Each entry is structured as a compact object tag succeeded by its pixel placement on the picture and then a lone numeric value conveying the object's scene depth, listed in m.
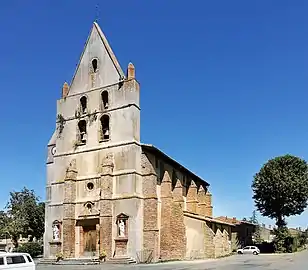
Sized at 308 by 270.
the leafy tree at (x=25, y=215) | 39.51
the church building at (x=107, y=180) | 26.02
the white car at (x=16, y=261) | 13.50
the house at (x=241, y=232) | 45.88
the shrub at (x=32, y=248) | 33.52
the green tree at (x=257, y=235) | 55.01
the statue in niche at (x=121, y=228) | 25.85
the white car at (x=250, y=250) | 41.77
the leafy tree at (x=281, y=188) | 42.47
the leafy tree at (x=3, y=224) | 39.02
